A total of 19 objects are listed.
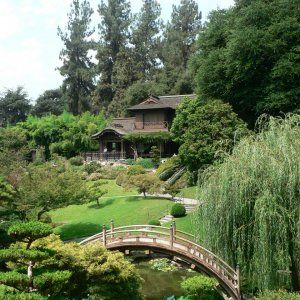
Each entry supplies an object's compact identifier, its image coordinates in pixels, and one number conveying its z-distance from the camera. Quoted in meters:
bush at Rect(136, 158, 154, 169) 39.41
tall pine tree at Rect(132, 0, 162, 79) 65.06
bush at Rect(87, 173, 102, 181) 38.31
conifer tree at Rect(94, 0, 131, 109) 61.72
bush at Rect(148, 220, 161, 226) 24.57
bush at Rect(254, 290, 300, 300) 11.41
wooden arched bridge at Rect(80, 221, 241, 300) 15.10
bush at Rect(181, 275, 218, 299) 15.19
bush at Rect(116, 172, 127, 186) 32.62
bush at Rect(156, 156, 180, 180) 34.34
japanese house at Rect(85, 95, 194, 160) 43.94
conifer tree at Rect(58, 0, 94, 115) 61.94
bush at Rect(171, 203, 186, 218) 26.38
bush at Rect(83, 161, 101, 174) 40.78
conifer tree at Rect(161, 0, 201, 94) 60.78
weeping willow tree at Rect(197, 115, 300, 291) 13.14
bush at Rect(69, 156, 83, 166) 44.44
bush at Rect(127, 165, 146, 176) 35.09
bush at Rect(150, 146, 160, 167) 40.04
